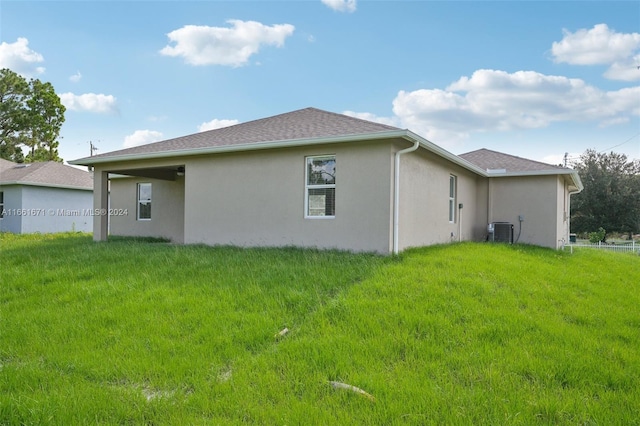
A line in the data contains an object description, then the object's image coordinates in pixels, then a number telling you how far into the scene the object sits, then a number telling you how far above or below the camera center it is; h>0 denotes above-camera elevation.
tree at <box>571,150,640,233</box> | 27.66 +1.38
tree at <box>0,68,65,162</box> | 31.16 +7.49
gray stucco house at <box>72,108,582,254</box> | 8.67 +0.76
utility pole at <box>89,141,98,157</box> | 37.47 +6.16
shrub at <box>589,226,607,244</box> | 26.64 -1.16
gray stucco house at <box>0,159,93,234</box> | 18.62 +0.73
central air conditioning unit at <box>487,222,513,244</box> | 13.62 -0.48
